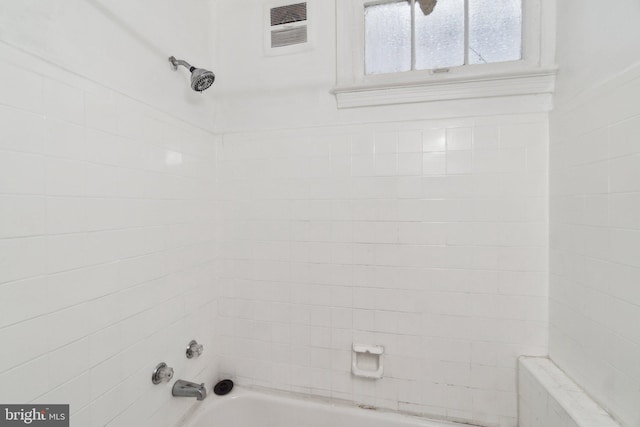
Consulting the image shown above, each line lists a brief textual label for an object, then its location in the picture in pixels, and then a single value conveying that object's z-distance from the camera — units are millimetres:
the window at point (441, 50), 1168
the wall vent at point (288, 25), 1373
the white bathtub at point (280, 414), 1275
